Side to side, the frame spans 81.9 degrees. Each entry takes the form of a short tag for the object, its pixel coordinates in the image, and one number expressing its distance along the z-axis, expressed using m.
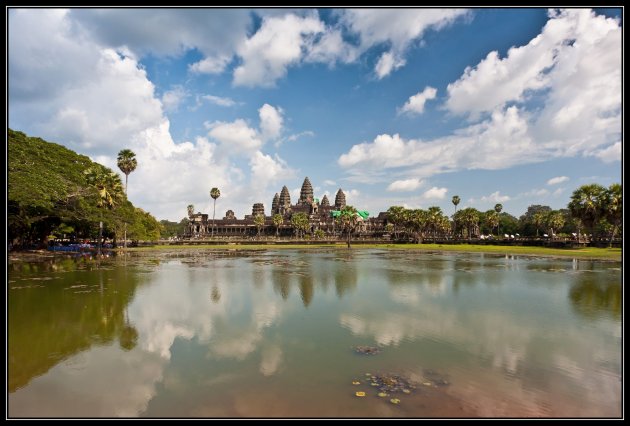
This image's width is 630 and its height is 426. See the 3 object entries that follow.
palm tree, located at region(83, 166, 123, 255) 43.62
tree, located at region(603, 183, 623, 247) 44.38
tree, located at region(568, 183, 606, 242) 47.16
